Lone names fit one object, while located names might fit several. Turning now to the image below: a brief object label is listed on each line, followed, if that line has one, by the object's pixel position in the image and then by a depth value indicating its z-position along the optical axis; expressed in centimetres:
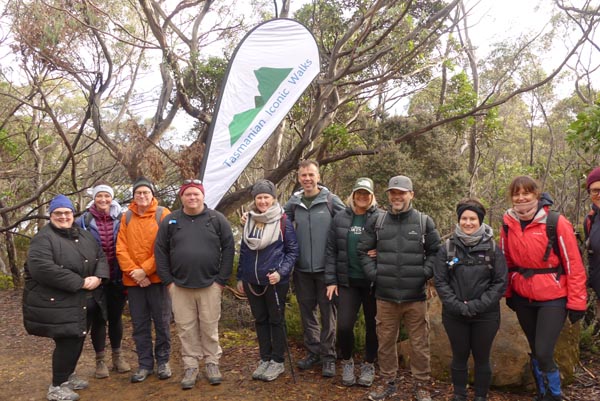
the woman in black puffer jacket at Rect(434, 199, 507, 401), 363
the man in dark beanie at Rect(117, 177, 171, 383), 440
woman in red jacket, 354
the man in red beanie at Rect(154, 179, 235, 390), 426
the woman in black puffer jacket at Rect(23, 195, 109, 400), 390
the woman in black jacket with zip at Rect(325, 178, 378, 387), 427
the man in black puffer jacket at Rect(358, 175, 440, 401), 396
